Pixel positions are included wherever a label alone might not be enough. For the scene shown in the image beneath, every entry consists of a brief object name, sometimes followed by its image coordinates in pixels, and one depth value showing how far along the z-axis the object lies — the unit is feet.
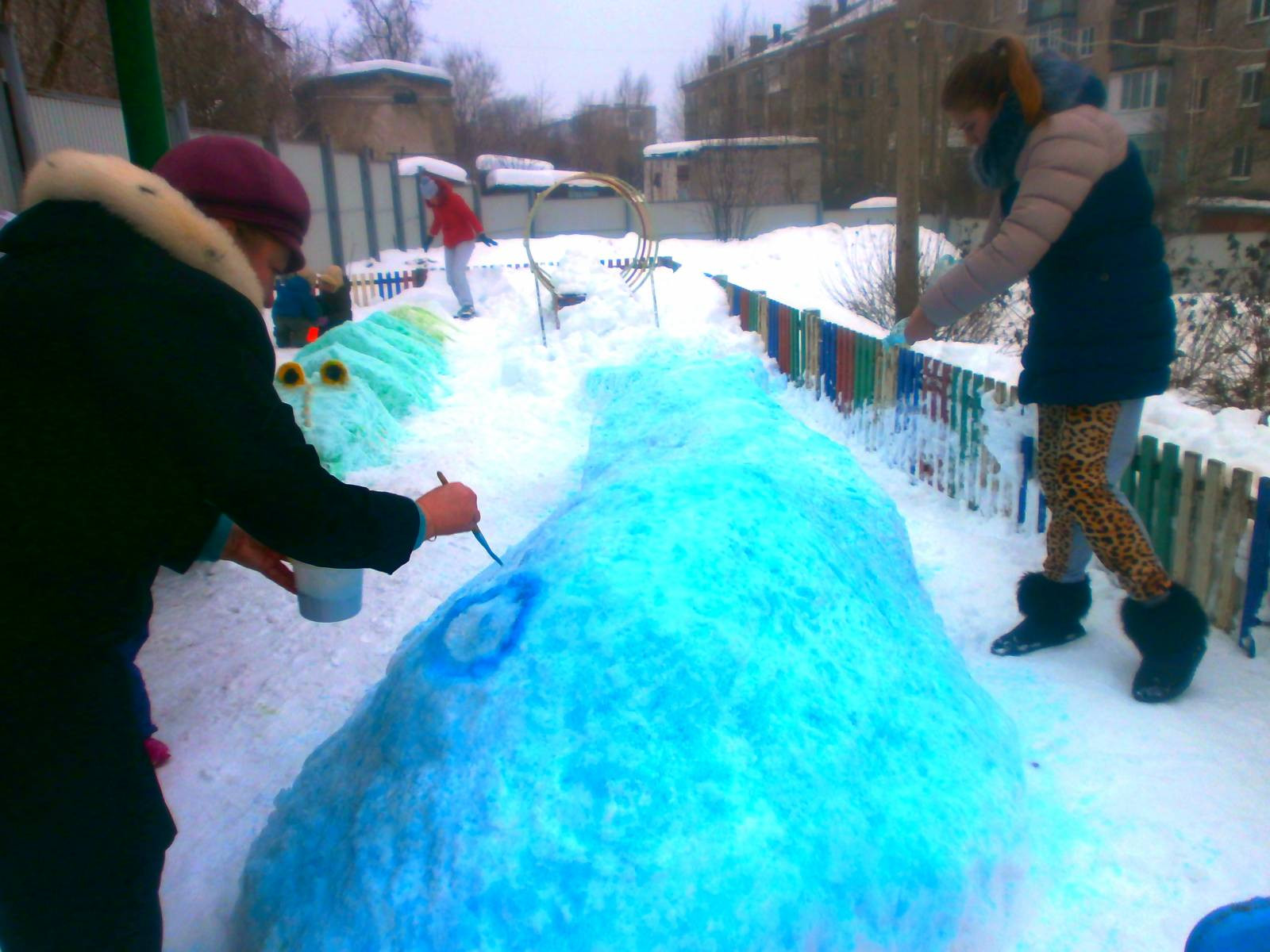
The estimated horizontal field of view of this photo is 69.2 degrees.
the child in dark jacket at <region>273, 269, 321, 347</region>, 27.78
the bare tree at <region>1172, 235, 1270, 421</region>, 21.49
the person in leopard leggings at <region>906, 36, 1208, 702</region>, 7.96
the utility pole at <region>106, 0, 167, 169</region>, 11.91
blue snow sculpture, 4.81
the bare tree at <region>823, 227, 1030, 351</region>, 28.02
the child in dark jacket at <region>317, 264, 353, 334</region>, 30.37
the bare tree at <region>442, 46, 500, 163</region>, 145.07
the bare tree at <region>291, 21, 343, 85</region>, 101.59
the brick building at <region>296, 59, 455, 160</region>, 104.47
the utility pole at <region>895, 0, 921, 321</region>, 31.12
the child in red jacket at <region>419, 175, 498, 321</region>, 34.76
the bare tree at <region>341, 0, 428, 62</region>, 128.88
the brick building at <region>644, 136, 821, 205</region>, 87.61
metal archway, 29.40
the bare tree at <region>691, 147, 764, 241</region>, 86.74
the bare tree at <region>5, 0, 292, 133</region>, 36.50
